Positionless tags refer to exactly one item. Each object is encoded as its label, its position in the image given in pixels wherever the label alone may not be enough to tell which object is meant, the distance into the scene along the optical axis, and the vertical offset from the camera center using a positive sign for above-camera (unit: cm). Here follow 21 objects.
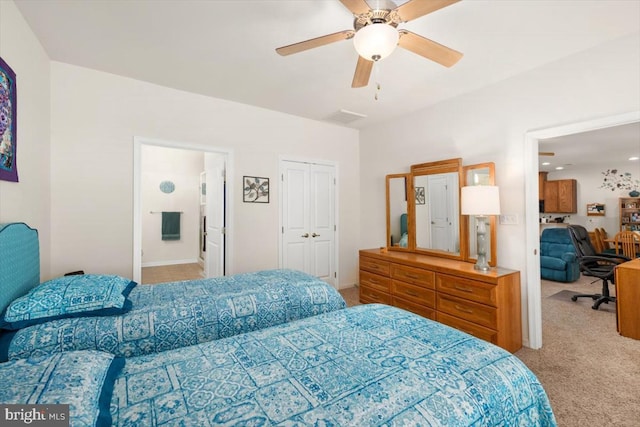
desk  284 -87
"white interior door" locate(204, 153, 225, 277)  371 +3
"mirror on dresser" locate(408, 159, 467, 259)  329 +9
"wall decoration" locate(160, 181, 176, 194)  665 +73
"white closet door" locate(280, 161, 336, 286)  409 -2
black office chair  366 -67
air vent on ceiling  395 +146
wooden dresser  253 -80
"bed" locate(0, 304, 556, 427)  86 -61
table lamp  271 +9
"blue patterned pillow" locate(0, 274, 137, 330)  145 -47
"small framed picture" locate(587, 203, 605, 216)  680 +14
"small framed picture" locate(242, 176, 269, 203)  373 +38
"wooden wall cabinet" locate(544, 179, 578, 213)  712 +50
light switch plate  287 -4
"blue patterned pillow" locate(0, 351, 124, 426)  75 -49
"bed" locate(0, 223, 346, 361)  145 -58
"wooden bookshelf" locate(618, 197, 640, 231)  639 +4
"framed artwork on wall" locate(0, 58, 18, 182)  170 +60
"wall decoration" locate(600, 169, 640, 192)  643 +79
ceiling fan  156 +112
